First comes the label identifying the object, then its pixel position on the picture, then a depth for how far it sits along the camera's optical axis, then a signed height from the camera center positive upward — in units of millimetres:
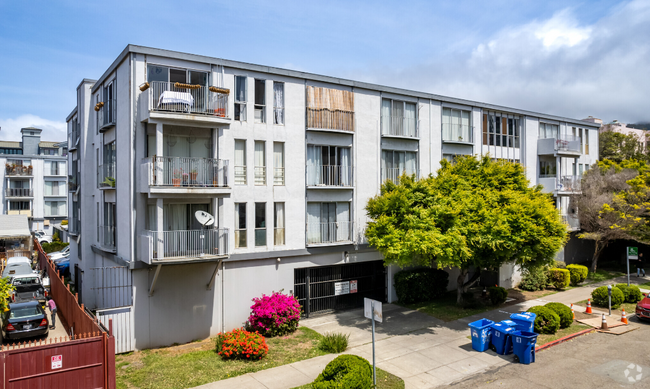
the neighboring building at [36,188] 51906 +1717
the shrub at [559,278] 26234 -4885
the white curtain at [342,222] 21656 -1151
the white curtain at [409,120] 24078 +4393
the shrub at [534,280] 25969 -4987
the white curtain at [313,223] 20812 -1139
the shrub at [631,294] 23219 -5235
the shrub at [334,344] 16047 -5396
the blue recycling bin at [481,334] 15930 -5053
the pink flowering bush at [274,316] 17688 -4791
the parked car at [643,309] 19516 -5113
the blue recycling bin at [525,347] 14703 -5115
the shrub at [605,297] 22122 -5157
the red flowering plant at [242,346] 14969 -5100
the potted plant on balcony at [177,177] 16188 +888
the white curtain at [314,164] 20953 +1731
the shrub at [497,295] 22234 -4998
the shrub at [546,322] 17594 -5077
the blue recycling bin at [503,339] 15547 -5115
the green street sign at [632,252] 24522 -3158
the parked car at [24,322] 17116 -4785
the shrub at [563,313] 18469 -4959
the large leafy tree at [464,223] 18000 -1078
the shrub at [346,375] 11109 -4655
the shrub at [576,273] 27438 -4865
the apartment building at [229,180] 16406 +898
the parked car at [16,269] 27156 -4324
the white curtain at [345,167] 21859 +1631
